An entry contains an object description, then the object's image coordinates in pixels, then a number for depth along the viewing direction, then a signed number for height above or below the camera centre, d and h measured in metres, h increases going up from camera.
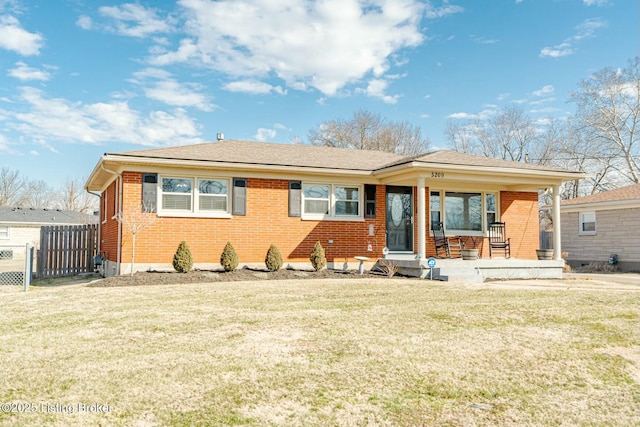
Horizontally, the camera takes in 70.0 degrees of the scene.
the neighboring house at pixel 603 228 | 17.89 +0.31
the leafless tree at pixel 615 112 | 30.38 +8.42
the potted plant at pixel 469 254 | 12.58 -0.52
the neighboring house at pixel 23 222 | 31.14 +0.99
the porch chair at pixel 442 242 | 14.31 -0.21
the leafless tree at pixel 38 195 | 48.47 +4.53
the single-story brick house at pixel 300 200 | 11.83 +1.04
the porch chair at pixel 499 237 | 15.09 -0.06
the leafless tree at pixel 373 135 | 36.84 +8.18
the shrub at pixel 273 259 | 12.22 -0.63
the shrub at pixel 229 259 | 11.80 -0.61
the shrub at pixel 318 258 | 12.58 -0.62
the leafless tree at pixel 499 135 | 36.97 +8.34
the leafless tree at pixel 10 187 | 46.03 +5.02
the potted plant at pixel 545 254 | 13.55 -0.56
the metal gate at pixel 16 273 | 9.30 -1.15
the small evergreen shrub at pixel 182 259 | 11.31 -0.58
